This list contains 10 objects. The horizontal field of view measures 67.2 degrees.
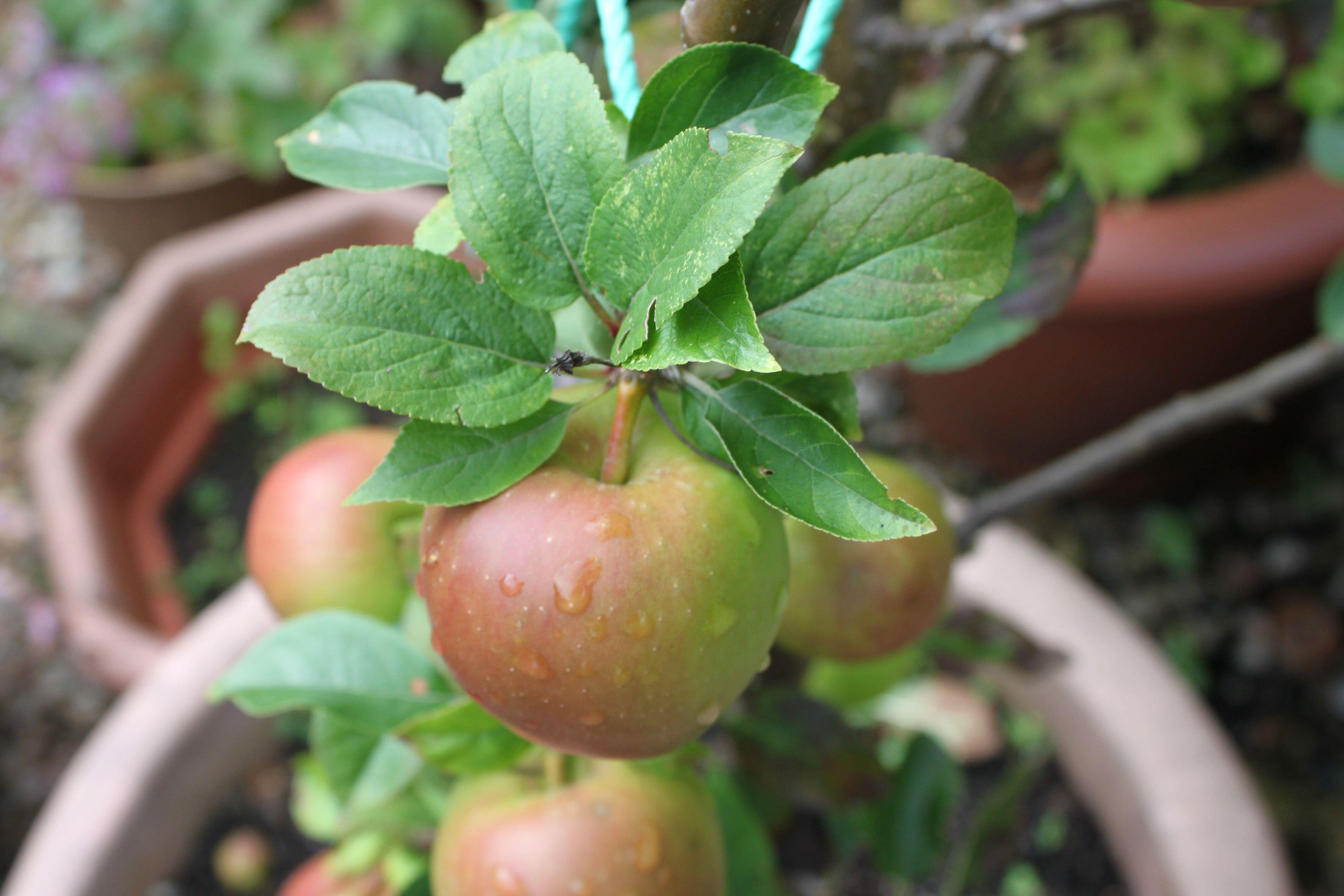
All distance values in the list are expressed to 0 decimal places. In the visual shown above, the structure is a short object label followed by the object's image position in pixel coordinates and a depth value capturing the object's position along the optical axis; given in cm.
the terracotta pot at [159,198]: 151
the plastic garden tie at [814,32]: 32
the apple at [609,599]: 27
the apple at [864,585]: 43
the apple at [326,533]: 45
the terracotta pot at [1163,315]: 99
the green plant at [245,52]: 142
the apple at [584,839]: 38
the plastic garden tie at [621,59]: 31
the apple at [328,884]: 61
